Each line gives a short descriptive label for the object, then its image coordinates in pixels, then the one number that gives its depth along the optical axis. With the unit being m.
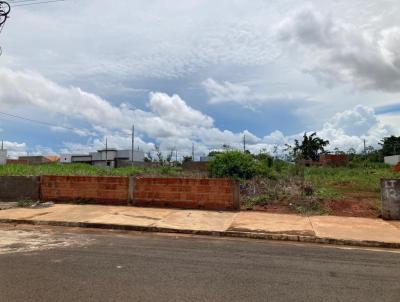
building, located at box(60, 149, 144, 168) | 81.94
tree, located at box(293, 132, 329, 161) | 64.81
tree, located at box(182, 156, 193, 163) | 80.31
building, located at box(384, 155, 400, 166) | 52.34
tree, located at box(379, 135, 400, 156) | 62.66
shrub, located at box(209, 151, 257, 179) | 22.69
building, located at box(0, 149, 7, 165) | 70.99
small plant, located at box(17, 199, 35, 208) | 16.22
